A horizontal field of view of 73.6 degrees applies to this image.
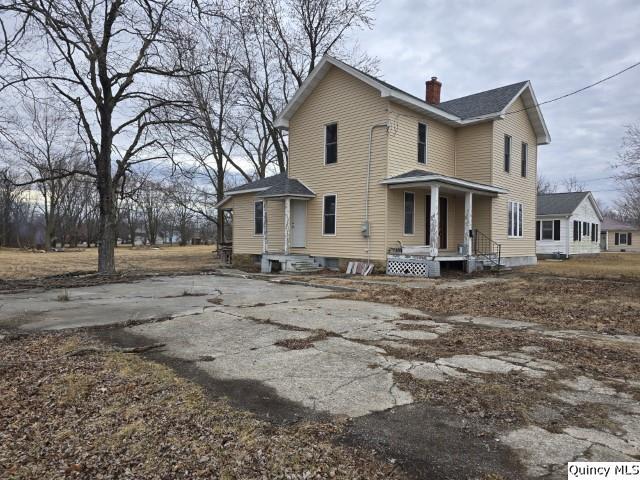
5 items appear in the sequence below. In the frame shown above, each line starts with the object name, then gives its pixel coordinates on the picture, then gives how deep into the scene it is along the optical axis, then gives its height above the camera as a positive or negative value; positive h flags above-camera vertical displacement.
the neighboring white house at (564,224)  29.64 +1.39
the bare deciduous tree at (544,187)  68.42 +9.10
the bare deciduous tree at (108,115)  12.84 +4.28
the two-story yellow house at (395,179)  15.72 +2.57
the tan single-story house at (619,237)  50.00 +0.76
